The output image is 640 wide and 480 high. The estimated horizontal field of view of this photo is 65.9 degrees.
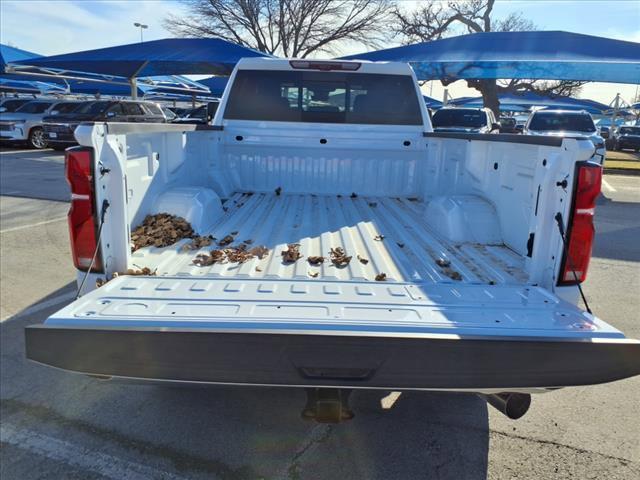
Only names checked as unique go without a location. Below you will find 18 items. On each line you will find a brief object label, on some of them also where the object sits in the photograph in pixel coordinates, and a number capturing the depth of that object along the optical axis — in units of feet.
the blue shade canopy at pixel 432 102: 134.72
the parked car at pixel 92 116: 60.29
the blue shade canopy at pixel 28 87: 117.60
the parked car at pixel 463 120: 53.93
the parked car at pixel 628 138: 101.96
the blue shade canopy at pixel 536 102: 130.21
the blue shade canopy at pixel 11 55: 65.80
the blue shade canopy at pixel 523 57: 50.55
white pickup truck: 6.37
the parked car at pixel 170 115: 87.43
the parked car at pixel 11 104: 69.97
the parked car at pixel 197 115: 77.20
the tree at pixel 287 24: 106.22
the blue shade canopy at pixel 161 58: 64.64
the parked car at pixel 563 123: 48.24
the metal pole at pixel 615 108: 103.48
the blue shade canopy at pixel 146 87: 104.99
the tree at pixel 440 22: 104.42
